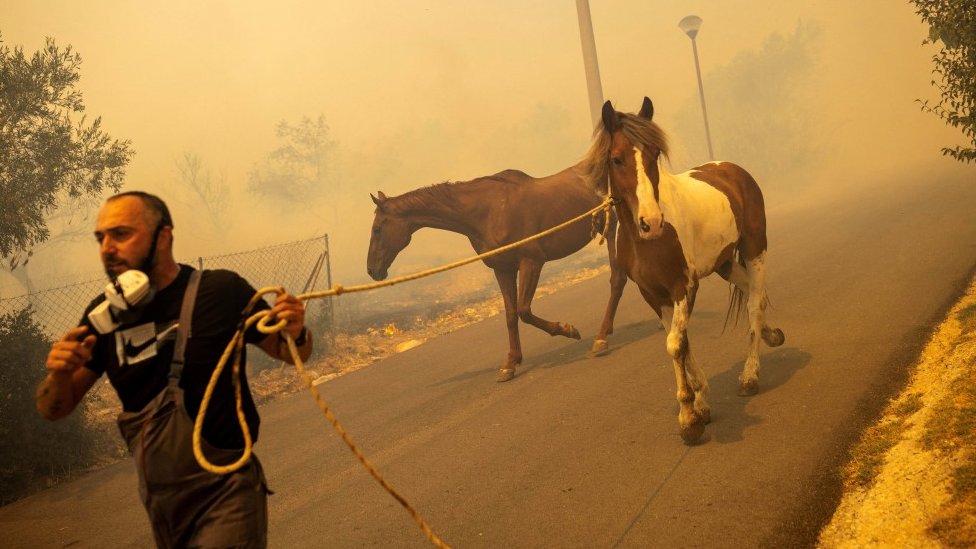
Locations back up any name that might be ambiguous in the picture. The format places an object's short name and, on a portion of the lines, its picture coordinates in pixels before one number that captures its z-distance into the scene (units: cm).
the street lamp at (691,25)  2899
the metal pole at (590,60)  1886
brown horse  889
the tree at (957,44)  718
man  243
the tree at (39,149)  1019
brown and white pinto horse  508
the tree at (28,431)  752
